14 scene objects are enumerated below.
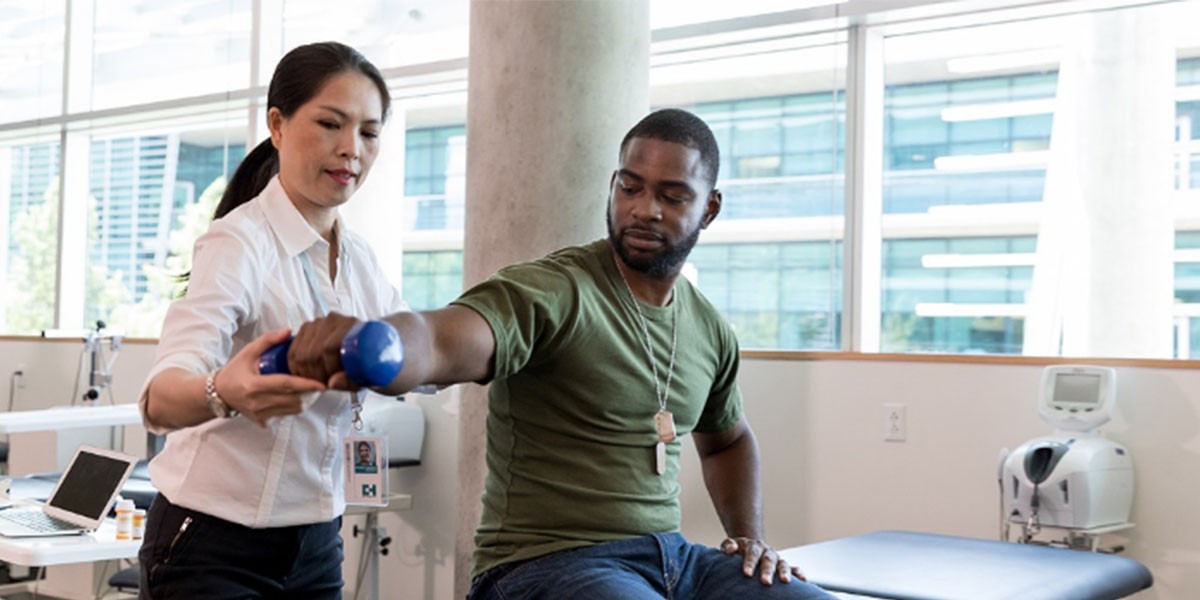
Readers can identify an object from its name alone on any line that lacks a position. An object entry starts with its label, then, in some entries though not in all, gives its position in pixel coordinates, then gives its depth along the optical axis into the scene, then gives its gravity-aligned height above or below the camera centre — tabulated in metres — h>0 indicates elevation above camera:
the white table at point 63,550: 3.02 -0.53
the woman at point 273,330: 1.78 -0.03
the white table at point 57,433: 4.55 -0.49
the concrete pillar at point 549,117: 4.21 +0.64
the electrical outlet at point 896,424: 4.14 -0.28
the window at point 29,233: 7.64 +0.44
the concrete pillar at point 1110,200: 4.07 +0.41
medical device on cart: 3.53 -0.35
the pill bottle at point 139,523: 3.27 -0.50
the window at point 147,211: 6.83 +0.53
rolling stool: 4.64 -0.91
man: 1.82 -0.11
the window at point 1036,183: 4.08 +0.47
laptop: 3.31 -0.47
